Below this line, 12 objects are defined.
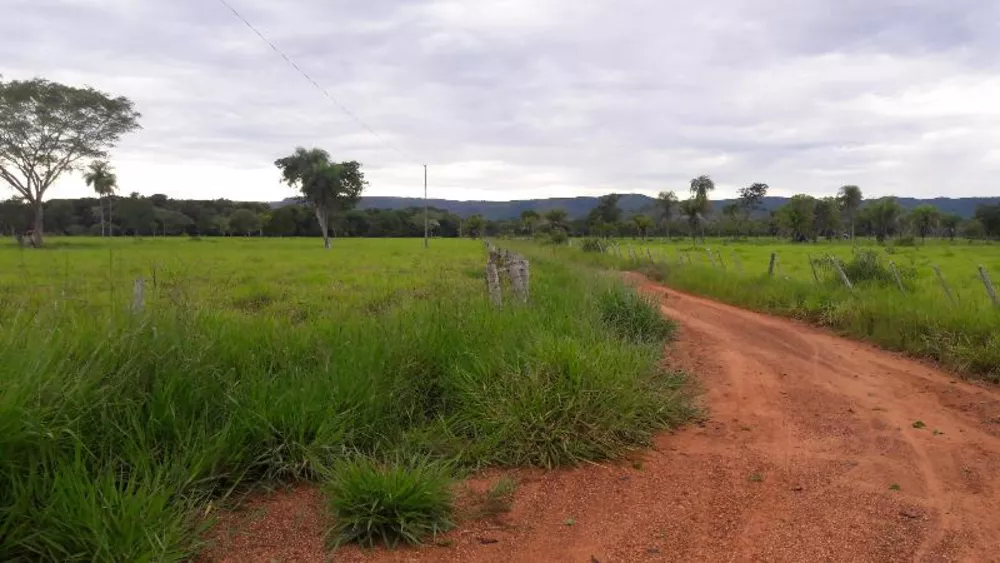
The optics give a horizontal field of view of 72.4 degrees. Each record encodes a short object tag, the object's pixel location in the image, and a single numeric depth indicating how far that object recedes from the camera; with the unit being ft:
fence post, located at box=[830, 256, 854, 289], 42.22
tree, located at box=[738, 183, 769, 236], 410.72
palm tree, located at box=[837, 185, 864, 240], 318.65
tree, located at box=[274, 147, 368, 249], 176.35
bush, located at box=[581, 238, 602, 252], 117.11
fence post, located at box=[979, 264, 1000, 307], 29.55
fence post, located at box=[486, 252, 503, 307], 25.60
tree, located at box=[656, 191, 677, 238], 335.47
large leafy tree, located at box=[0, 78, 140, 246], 138.31
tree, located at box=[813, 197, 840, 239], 300.40
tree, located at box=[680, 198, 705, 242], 293.43
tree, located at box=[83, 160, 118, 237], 153.95
